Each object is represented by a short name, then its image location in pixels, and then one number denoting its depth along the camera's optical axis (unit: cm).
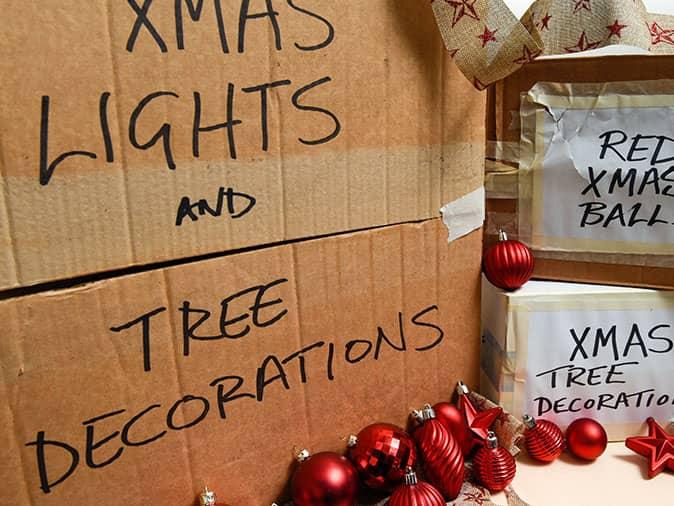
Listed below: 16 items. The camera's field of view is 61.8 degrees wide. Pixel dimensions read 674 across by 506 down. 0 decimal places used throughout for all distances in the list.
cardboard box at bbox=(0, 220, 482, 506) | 47
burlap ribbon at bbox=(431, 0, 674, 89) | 55
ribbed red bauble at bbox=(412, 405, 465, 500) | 61
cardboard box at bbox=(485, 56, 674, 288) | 64
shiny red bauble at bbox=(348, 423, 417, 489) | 60
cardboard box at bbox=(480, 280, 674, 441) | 68
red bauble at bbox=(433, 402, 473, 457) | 66
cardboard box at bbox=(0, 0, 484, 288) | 43
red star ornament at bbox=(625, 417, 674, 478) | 66
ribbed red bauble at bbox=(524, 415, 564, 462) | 68
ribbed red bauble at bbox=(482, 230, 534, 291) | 66
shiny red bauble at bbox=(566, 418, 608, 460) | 68
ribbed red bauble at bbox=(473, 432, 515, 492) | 63
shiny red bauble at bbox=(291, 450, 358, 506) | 57
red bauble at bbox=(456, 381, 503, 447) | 66
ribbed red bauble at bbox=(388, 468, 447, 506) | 55
